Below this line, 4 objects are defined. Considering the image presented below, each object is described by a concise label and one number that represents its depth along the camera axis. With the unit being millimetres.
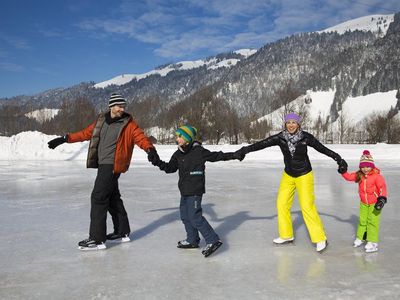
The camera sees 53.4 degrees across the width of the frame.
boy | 3820
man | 3986
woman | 4012
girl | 3980
